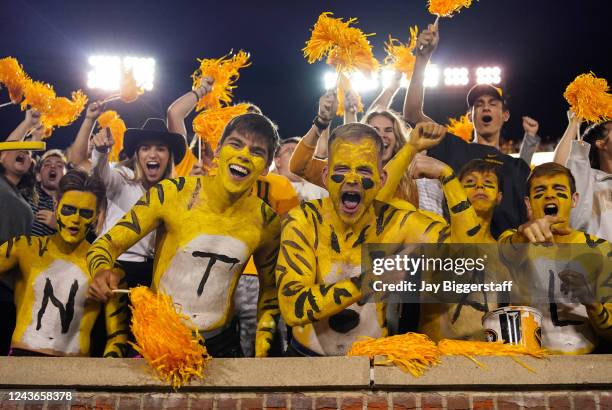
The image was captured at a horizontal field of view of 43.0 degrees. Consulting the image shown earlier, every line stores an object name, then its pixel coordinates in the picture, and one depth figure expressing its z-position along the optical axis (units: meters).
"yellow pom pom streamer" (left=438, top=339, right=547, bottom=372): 3.81
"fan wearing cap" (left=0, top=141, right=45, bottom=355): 5.04
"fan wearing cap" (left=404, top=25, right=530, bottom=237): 5.32
